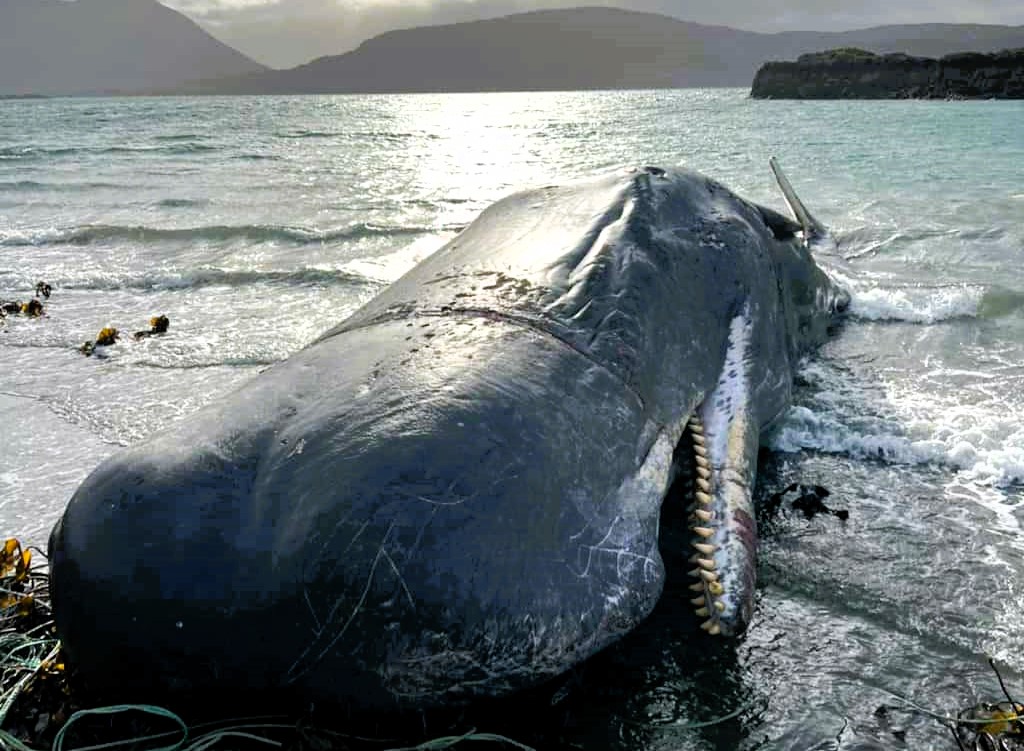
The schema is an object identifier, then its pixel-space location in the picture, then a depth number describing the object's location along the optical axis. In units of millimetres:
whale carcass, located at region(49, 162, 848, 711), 2504
